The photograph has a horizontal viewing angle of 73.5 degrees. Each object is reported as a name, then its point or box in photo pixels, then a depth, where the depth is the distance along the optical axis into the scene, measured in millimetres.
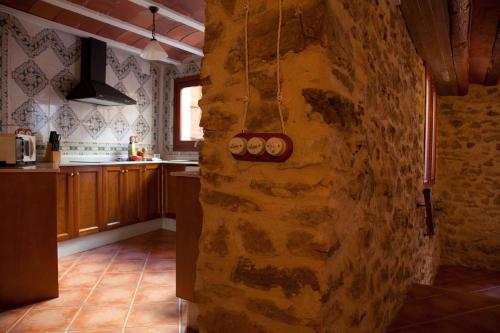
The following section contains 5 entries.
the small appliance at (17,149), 2689
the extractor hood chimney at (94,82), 3861
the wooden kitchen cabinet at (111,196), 3314
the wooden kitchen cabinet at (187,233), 2039
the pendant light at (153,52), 3436
